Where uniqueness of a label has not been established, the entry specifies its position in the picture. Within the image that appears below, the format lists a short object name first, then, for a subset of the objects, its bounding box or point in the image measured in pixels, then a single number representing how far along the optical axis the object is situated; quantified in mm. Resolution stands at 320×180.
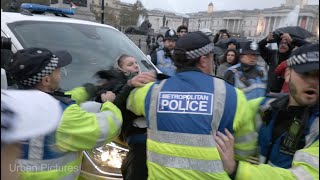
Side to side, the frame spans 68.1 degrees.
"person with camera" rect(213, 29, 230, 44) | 5032
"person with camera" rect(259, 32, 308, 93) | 3230
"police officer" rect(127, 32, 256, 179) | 1231
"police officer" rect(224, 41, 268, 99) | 2869
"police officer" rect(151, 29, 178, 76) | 3947
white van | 1919
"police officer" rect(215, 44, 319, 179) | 936
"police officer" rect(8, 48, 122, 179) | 1295
